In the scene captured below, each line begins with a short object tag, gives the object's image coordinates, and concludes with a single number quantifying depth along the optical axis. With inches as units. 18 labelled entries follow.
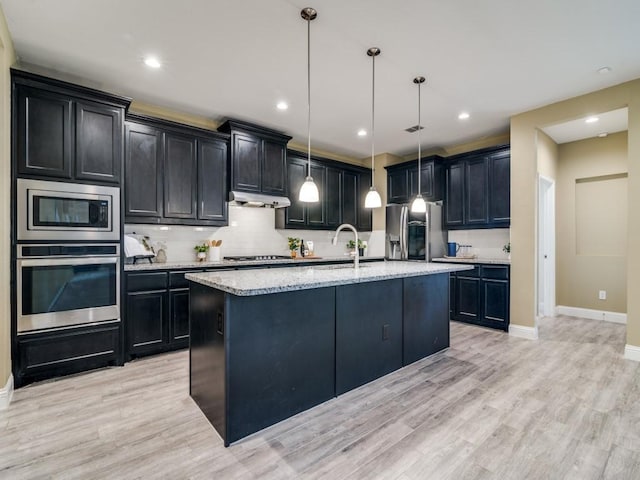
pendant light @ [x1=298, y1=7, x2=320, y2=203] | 108.3
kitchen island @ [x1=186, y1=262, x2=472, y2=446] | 76.5
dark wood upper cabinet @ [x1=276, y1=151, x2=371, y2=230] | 199.5
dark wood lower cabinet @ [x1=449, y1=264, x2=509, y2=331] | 168.2
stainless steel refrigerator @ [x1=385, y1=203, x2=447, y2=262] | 202.5
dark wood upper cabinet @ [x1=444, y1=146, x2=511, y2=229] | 177.8
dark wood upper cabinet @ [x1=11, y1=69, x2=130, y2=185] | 106.3
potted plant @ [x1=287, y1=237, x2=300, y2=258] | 199.6
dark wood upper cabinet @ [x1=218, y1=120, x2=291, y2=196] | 166.9
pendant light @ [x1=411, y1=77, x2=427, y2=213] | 139.6
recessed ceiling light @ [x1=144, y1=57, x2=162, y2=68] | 114.8
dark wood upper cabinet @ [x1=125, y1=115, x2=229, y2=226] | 139.7
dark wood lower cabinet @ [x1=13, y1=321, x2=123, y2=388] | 106.3
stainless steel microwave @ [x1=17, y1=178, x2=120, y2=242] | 105.9
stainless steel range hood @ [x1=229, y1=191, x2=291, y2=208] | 164.4
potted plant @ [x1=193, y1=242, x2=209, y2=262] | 166.1
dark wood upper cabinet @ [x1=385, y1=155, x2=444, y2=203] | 206.5
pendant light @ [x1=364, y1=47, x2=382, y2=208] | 127.0
